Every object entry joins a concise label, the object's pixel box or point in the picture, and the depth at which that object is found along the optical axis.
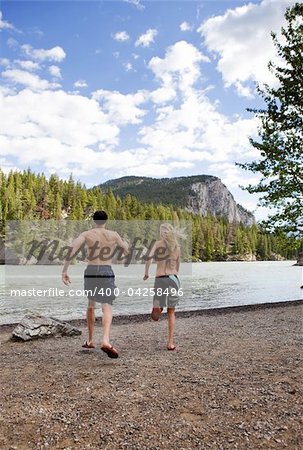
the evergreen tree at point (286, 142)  18.56
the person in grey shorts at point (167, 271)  8.54
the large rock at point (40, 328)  10.48
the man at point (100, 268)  7.79
